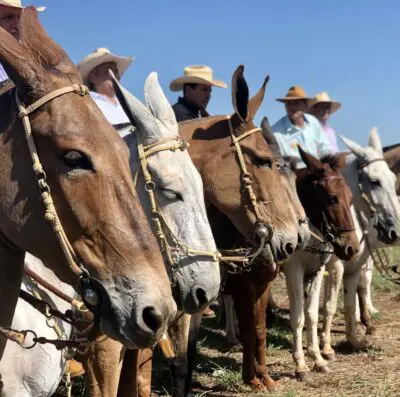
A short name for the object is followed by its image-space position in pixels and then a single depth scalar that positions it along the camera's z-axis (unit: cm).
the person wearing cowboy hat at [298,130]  836
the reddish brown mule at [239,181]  473
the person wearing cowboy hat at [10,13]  425
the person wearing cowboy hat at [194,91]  627
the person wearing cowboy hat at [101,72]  513
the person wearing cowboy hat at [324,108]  1080
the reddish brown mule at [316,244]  672
